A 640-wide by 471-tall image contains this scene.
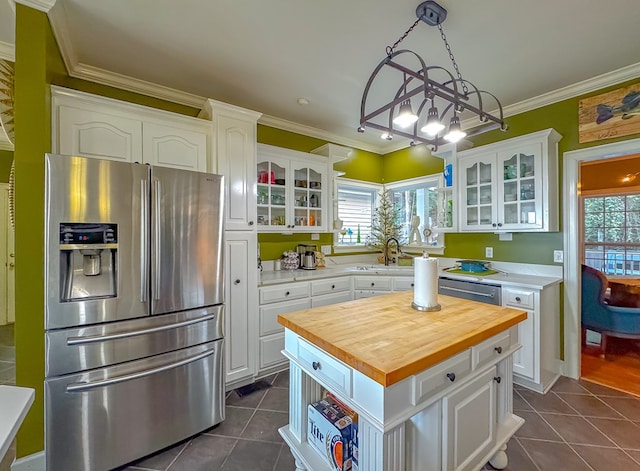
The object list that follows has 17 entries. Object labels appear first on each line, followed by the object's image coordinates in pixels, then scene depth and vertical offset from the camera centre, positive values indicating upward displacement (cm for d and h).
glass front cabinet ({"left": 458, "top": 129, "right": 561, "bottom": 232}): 267 +52
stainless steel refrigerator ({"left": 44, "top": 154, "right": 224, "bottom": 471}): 160 -45
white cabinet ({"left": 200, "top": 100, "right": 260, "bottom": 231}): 246 +71
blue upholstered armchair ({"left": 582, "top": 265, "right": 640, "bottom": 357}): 302 -83
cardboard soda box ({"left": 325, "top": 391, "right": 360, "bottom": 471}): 132 -96
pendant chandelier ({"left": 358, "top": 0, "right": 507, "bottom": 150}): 133 +66
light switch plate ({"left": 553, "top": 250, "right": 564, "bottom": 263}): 276 -19
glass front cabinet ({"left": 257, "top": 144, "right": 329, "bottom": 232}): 313 +54
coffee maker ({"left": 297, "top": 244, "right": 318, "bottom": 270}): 349 -23
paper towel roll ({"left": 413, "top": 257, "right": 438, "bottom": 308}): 159 -26
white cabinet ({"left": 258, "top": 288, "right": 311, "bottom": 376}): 274 -77
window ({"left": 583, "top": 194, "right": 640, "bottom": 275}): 452 +4
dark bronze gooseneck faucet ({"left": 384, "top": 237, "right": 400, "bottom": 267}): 397 -16
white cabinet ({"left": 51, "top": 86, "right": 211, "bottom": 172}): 187 +77
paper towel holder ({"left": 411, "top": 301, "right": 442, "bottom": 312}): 164 -41
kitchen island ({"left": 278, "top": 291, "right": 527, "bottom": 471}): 105 -60
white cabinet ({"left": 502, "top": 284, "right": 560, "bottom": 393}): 247 -88
